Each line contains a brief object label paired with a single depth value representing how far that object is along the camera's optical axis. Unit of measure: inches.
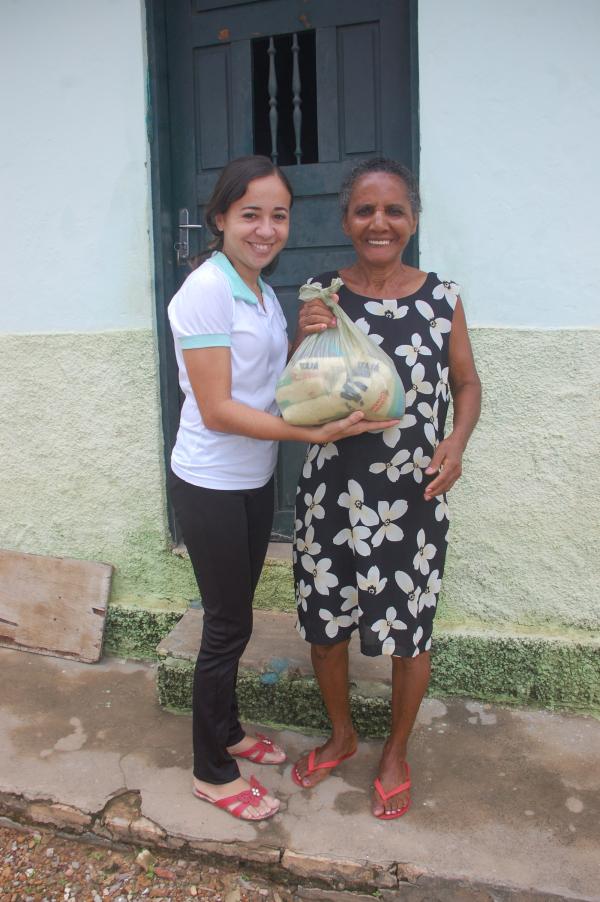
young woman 72.5
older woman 77.5
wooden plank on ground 125.3
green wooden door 111.5
